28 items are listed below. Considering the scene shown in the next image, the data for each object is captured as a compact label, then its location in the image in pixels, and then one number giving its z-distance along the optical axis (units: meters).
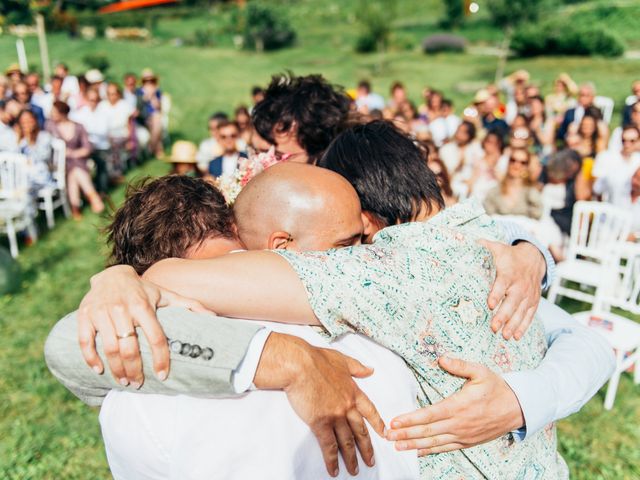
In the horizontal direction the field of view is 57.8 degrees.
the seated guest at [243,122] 8.44
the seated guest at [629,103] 10.68
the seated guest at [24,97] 11.02
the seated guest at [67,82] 12.84
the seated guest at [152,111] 13.48
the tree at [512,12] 27.38
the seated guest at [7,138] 8.84
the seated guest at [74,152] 9.58
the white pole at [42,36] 14.55
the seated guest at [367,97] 12.15
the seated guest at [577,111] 11.09
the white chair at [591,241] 6.05
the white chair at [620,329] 4.64
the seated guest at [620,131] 8.53
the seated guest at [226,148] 6.82
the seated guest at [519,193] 7.01
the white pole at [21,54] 17.25
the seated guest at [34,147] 8.77
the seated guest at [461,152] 8.82
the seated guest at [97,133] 10.75
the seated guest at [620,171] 7.22
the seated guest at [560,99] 13.24
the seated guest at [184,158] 8.00
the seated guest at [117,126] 11.43
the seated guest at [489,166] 7.90
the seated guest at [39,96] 12.11
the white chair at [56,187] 8.98
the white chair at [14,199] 7.82
